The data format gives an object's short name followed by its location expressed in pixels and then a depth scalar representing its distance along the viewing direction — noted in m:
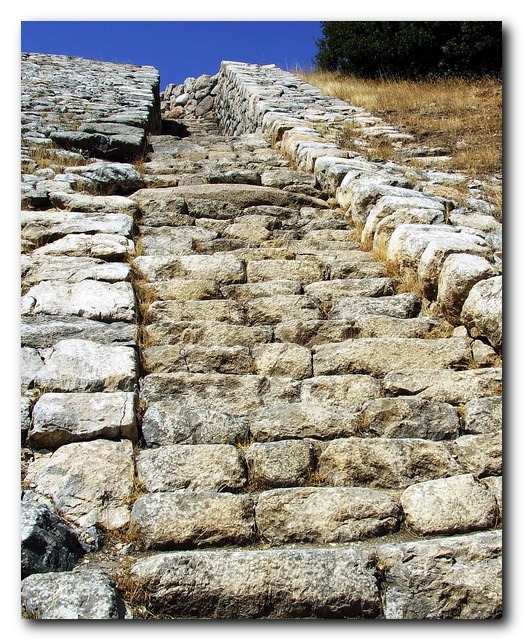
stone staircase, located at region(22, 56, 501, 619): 2.31
